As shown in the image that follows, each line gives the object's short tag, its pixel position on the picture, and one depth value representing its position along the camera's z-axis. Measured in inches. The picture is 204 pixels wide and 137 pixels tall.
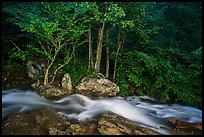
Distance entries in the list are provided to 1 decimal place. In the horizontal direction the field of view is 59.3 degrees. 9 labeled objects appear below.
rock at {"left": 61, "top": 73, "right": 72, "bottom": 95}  343.6
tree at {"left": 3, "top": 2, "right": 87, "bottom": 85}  278.7
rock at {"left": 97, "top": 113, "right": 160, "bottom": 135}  194.7
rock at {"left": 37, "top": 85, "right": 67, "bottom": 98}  313.9
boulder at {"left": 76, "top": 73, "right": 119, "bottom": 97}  352.2
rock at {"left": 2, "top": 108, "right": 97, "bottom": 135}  188.2
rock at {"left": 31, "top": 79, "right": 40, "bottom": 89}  347.4
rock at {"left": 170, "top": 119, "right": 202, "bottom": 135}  227.5
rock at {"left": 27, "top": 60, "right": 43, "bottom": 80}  374.9
